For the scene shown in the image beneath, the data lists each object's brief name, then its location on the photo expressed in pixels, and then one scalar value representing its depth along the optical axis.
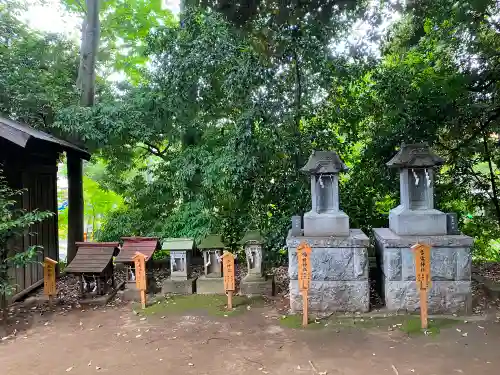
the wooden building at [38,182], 7.84
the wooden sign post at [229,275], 7.50
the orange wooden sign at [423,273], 6.32
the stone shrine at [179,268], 8.56
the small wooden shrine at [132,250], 8.37
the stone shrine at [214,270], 8.55
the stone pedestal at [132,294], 8.29
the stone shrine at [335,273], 7.14
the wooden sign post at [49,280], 7.76
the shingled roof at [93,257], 7.95
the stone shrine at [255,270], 8.28
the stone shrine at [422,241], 6.95
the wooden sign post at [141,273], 7.68
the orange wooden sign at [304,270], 6.65
